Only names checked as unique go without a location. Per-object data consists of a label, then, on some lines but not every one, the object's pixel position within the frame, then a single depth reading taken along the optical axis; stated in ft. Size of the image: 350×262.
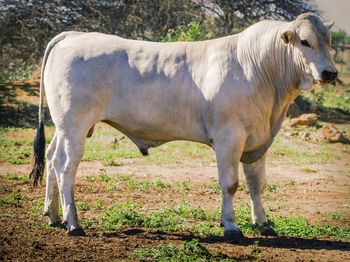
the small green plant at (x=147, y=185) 51.57
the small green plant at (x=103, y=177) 54.01
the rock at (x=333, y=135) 74.67
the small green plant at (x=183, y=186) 51.12
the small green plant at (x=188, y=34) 89.34
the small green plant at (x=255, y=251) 32.87
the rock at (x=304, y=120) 82.44
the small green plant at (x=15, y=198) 45.40
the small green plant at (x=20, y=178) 52.71
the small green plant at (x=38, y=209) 41.65
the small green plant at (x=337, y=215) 44.65
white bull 37.07
